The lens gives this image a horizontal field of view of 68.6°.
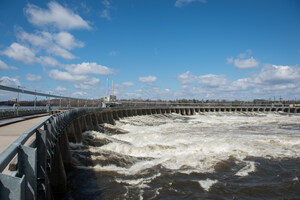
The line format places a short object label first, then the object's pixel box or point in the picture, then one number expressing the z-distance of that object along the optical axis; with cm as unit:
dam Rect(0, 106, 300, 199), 250
